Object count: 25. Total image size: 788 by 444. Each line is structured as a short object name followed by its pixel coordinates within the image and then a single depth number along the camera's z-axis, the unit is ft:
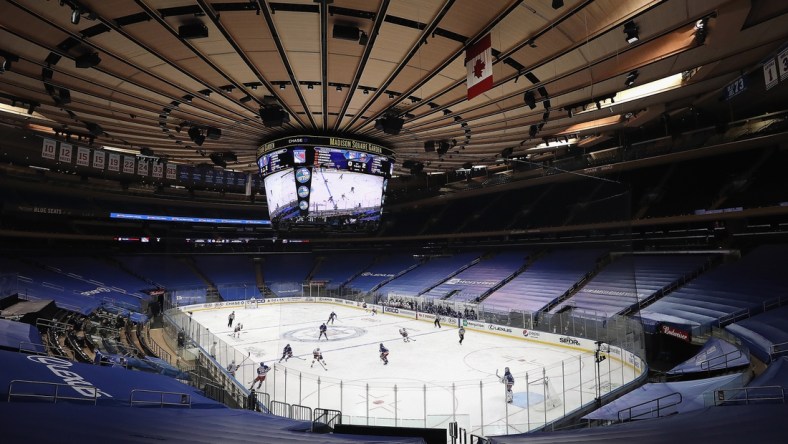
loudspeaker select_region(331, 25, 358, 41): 22.34
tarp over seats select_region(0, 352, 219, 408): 24.91
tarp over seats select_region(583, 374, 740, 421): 32.35
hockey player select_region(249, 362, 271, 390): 39.93
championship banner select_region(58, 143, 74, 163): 52.11
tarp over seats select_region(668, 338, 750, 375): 40.28
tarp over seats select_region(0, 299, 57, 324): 49.24
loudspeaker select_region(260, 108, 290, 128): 35.70
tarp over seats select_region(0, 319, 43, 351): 33.89
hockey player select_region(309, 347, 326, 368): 57.34
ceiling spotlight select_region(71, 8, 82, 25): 20.36
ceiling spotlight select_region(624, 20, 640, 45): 23.41
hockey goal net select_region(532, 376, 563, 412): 35.55
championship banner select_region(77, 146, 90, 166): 56.08
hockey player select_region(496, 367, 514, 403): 36.72
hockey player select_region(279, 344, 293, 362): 58.49
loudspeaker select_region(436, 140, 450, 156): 51.70
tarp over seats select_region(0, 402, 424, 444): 16.73
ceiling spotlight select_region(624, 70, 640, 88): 31.38
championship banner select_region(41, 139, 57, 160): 49.53
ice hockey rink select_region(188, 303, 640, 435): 33.94
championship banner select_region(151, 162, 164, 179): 84.64
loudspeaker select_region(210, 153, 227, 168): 56.33
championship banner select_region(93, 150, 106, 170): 59.81
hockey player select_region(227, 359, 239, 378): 44.86
